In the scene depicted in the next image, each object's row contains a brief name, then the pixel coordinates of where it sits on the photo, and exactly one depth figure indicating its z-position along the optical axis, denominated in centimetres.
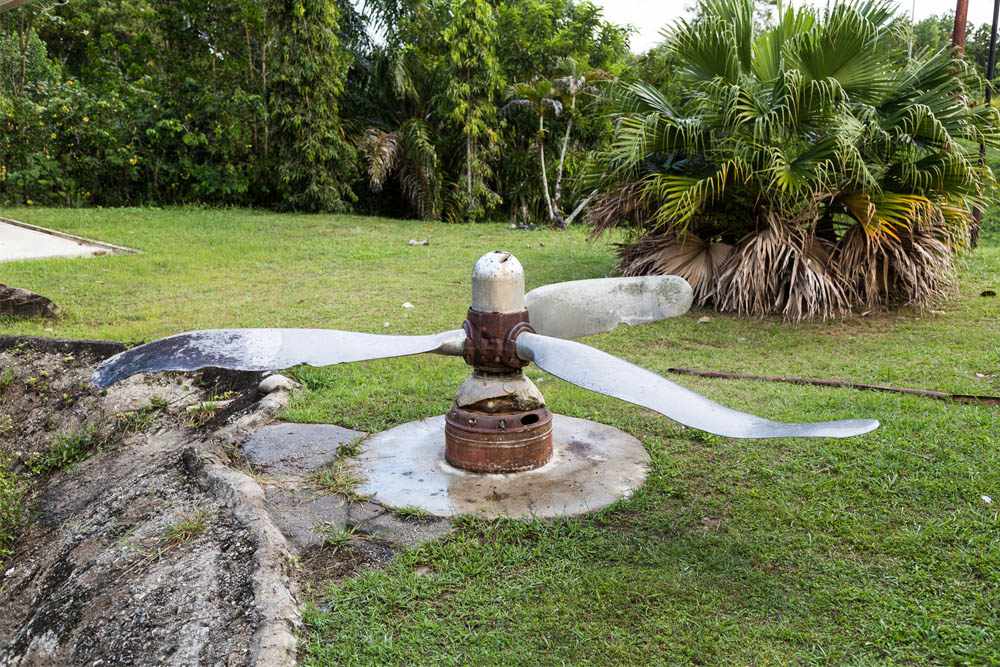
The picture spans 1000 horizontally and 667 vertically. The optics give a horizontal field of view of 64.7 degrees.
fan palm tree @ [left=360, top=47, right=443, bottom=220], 1656
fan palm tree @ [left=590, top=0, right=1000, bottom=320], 672
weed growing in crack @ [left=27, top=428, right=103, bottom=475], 493
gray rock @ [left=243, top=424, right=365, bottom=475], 414
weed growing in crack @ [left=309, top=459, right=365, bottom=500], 376
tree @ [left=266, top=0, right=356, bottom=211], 1582
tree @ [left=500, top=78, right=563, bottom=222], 1588
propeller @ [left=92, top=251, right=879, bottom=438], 274
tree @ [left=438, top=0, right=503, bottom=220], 1612
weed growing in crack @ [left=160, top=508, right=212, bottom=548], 333
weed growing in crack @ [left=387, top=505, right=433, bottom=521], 349
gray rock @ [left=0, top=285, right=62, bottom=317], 702
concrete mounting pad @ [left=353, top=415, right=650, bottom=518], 358
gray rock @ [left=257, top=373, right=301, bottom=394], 537
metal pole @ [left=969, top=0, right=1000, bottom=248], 986
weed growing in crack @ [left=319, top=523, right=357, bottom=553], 328
